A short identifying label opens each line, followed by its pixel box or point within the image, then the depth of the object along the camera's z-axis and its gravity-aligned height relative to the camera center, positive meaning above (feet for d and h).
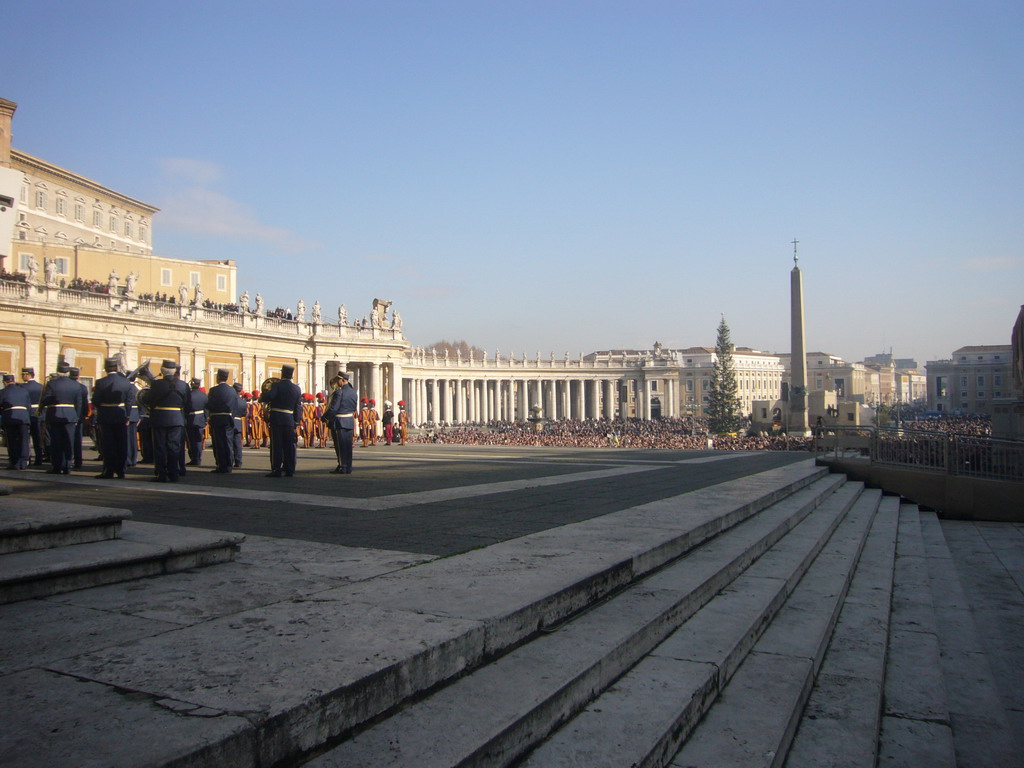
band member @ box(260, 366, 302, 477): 35.86 -0.42
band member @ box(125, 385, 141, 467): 40.84 -1.39
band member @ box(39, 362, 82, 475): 34.96 -0.06
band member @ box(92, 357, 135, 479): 32.83 -0.39
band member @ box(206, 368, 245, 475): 38.40 -0.36
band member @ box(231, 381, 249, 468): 44.43 -1.74
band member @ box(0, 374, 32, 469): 37.70 -0.29
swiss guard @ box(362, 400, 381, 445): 85.18 -1.93
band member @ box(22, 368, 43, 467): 42.32 -0.48
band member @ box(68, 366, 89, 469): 37.47 -0.95
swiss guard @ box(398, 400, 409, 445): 91.86 -1.84
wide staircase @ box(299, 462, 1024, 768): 8.73 -4.20
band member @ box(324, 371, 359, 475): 38.47 -0.68
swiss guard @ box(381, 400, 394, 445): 90.02 -1.80
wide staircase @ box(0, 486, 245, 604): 11.48 -2.47
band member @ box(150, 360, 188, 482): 32.14 -0.62
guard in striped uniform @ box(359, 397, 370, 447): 83.06 -1.38
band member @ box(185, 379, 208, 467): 40.78 -0.42
